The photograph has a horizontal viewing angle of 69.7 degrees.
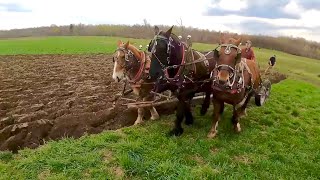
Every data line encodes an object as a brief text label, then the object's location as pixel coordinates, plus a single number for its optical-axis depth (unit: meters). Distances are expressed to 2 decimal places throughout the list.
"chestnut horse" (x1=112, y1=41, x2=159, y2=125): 5.12
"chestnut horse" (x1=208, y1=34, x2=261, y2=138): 4.32
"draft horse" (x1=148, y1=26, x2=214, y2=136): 4.50
